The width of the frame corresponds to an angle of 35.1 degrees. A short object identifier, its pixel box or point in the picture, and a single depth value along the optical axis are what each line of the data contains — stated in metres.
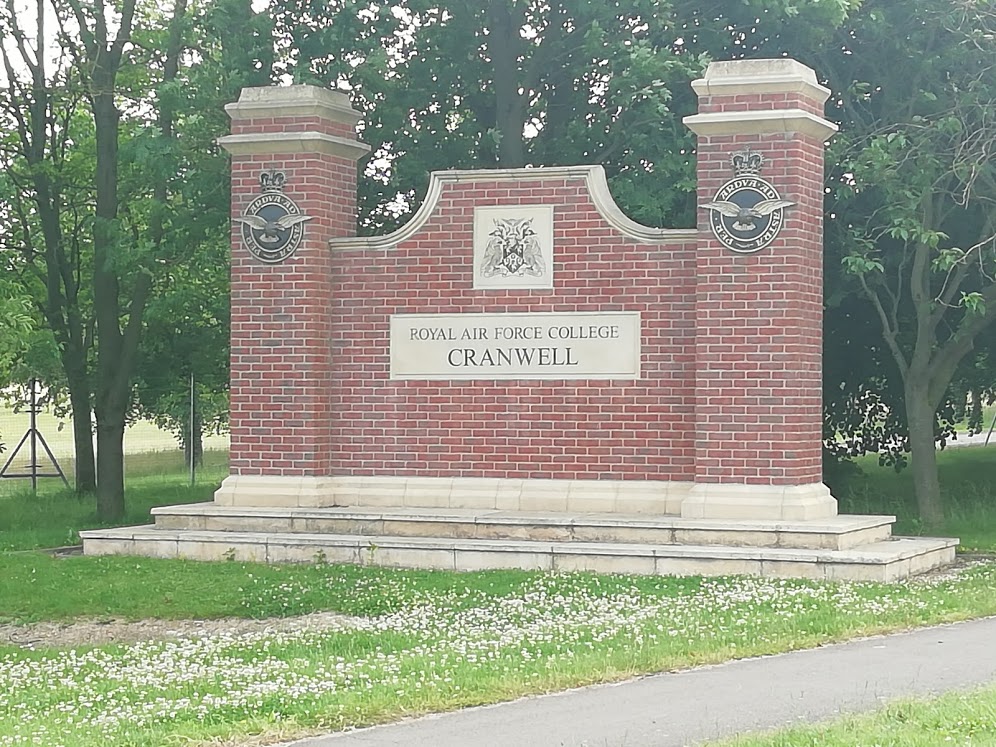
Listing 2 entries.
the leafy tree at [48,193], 21.80
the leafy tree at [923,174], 16.73
